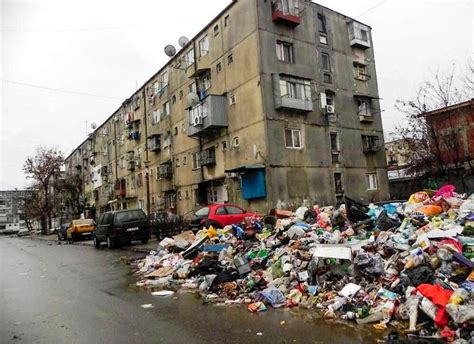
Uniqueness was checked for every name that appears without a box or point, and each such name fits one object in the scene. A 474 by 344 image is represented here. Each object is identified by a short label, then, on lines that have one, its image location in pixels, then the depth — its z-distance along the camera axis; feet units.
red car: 50.80
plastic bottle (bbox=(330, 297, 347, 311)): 18.71
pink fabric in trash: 30.81
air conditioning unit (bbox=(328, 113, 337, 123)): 82.02
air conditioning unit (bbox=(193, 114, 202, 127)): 82.42
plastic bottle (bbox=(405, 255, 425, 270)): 19.53
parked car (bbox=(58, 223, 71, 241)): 107.45
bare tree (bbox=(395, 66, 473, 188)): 82.64
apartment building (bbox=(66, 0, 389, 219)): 72.28
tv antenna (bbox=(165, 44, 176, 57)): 105.70
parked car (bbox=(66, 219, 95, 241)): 97.76
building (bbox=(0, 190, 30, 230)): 340.59
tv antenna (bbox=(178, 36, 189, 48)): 100.91
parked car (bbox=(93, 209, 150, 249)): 58.61
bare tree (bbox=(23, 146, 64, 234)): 164.35
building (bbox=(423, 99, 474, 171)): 82.64
